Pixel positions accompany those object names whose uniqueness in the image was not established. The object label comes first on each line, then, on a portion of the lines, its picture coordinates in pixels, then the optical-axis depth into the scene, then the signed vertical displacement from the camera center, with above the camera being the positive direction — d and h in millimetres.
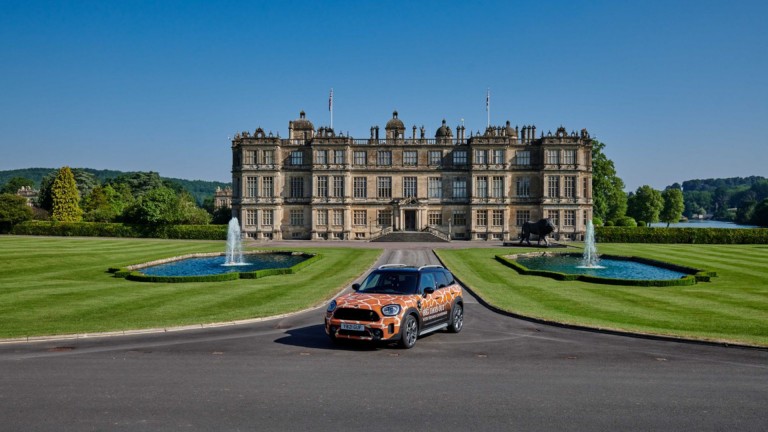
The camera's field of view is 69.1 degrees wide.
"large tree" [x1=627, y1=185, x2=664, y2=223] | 106375 +3571
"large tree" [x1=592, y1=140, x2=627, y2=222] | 92750 +6674
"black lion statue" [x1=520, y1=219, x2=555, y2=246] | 59500 -530
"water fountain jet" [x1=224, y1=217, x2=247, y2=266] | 47297 -2743
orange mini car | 15508 -2437
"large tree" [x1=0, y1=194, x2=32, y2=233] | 81438 +2140
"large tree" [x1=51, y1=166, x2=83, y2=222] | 99188 +4898
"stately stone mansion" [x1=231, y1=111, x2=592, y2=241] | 80312 +5734
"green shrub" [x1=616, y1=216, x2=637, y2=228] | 82500 +123
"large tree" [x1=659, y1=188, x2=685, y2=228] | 114688 +3483
